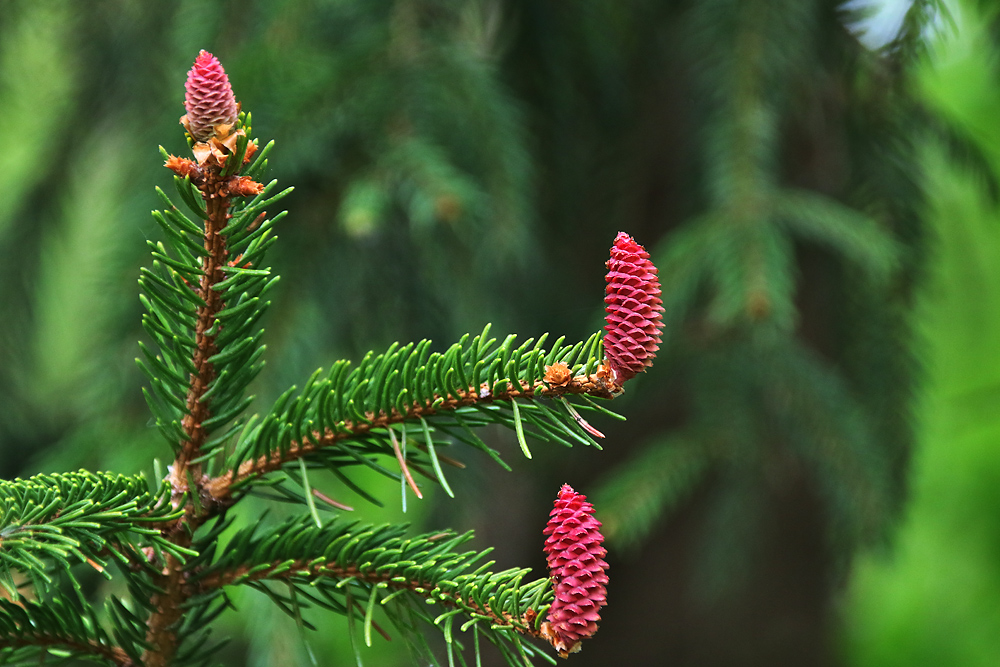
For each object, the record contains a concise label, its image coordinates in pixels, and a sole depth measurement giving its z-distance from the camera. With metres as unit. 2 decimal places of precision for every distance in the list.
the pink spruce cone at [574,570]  1.35
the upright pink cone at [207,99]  1.36
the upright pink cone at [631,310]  1.37
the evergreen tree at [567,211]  2.17
